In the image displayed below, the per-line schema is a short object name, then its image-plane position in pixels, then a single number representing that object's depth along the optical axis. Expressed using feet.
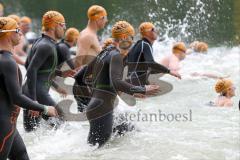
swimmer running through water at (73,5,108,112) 53.11
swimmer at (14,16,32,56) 84.43
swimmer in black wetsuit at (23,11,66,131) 44.29
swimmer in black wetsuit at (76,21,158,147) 40.25
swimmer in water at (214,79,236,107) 61.11
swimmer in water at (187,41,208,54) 102.37
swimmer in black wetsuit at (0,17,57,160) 30.66
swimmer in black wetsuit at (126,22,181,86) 55.31
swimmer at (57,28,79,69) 55.11
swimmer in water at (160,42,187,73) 72.64
